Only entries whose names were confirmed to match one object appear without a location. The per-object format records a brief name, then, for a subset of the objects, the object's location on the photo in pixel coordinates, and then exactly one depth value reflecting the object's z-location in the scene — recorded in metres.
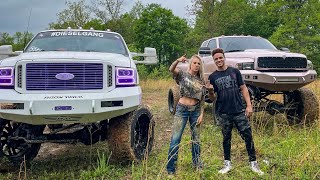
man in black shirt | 3.49
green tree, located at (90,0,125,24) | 25.51
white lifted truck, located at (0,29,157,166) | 3.28
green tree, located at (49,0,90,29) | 25.64
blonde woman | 3.45
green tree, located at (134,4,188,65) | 29.09
